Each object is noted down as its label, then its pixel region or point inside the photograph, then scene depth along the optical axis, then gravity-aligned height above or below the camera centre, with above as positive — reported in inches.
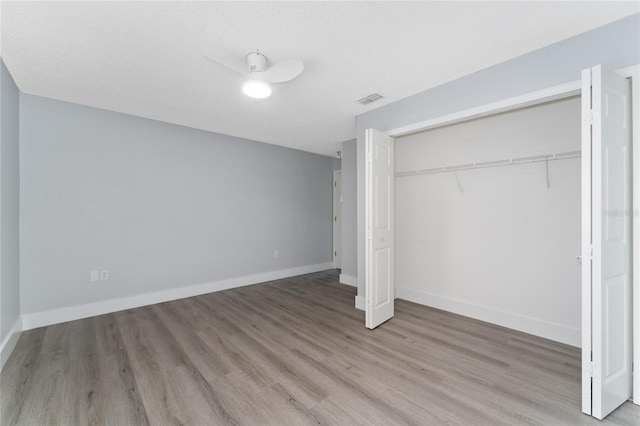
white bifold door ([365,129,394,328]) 116.3 -7.8
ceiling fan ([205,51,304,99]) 81.4 +44.0
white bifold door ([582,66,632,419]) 64.8 -8.6
